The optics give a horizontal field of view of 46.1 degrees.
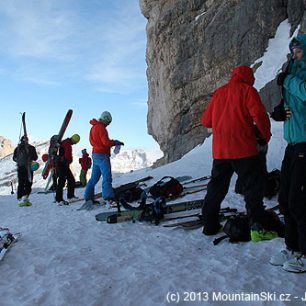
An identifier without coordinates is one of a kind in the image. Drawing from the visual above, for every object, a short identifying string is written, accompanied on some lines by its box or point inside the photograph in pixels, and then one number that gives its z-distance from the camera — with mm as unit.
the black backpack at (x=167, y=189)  8422
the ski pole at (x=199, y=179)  9882
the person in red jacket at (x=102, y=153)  8250
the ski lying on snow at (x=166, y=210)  6352
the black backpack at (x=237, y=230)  4441
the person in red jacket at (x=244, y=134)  4316
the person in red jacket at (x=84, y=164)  16531
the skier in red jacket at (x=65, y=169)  9836
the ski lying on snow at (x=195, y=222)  5406
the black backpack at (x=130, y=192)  8750
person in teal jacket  3338
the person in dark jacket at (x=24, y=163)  10586
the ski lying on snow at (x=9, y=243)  4352
